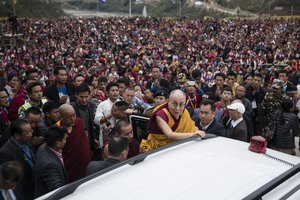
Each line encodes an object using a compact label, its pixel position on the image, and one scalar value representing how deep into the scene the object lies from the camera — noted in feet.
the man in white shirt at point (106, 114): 14.08
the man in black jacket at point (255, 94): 21.07
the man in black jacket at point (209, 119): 12.93
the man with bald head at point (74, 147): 11.18
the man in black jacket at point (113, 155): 8.60
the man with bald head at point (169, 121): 10.11
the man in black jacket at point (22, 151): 10.51
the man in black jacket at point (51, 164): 9.29
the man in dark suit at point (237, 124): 13.25
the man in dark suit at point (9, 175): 8.36
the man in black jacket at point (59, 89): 18.85
